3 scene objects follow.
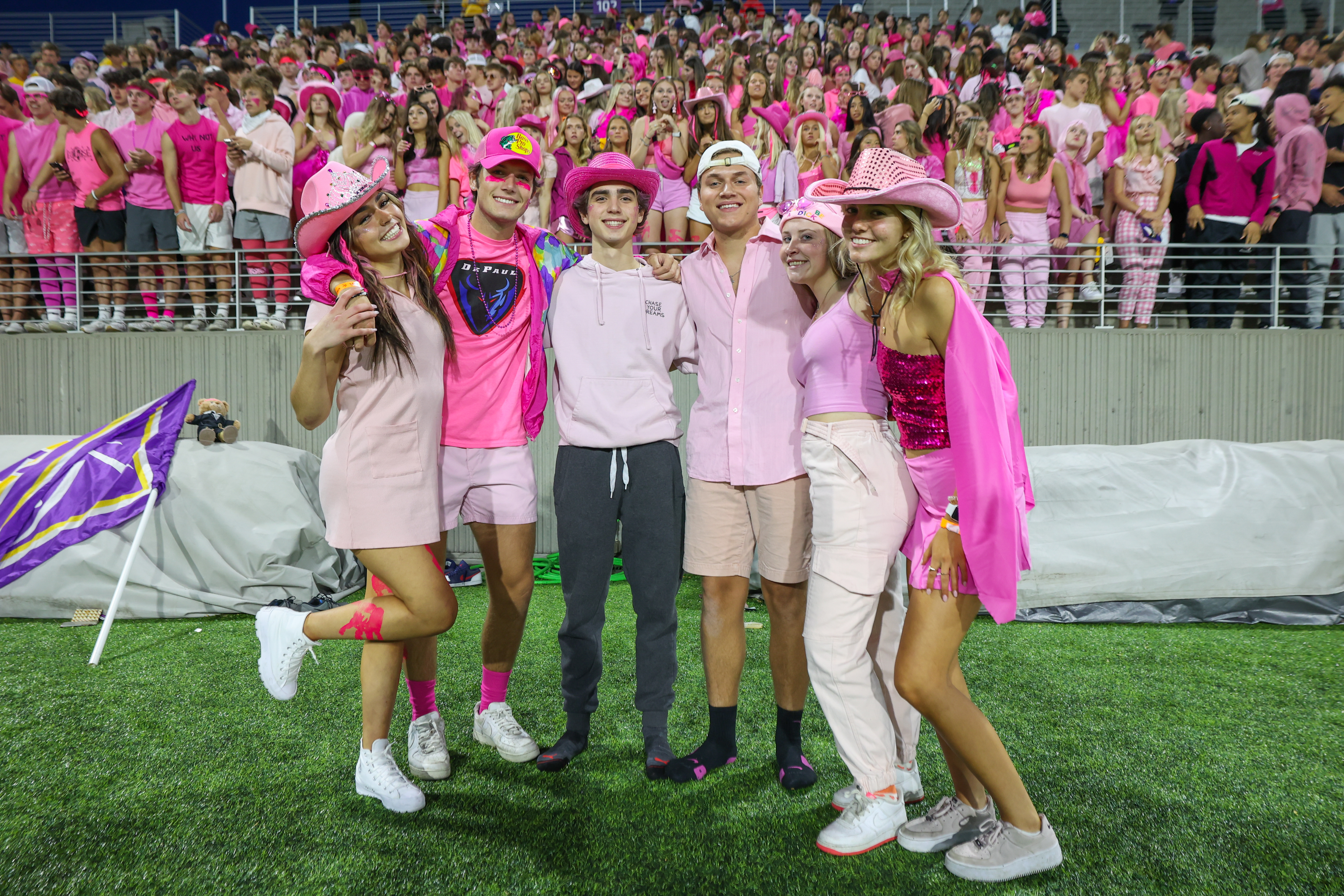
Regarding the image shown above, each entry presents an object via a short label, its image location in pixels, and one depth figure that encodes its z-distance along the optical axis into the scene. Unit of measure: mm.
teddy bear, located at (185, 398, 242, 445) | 5680
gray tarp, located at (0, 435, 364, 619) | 5148
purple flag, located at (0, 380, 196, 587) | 4840
